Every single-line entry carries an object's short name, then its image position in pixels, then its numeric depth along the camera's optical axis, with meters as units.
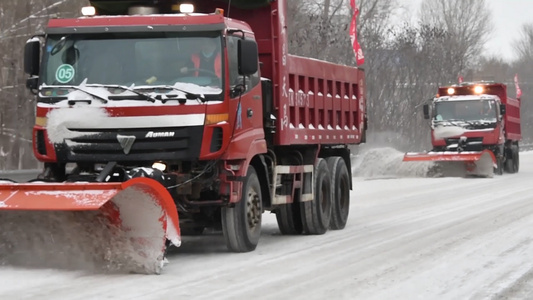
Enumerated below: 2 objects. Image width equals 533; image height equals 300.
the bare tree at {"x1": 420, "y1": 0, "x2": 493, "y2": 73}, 79.06
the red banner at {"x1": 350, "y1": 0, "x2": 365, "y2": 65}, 27.61
